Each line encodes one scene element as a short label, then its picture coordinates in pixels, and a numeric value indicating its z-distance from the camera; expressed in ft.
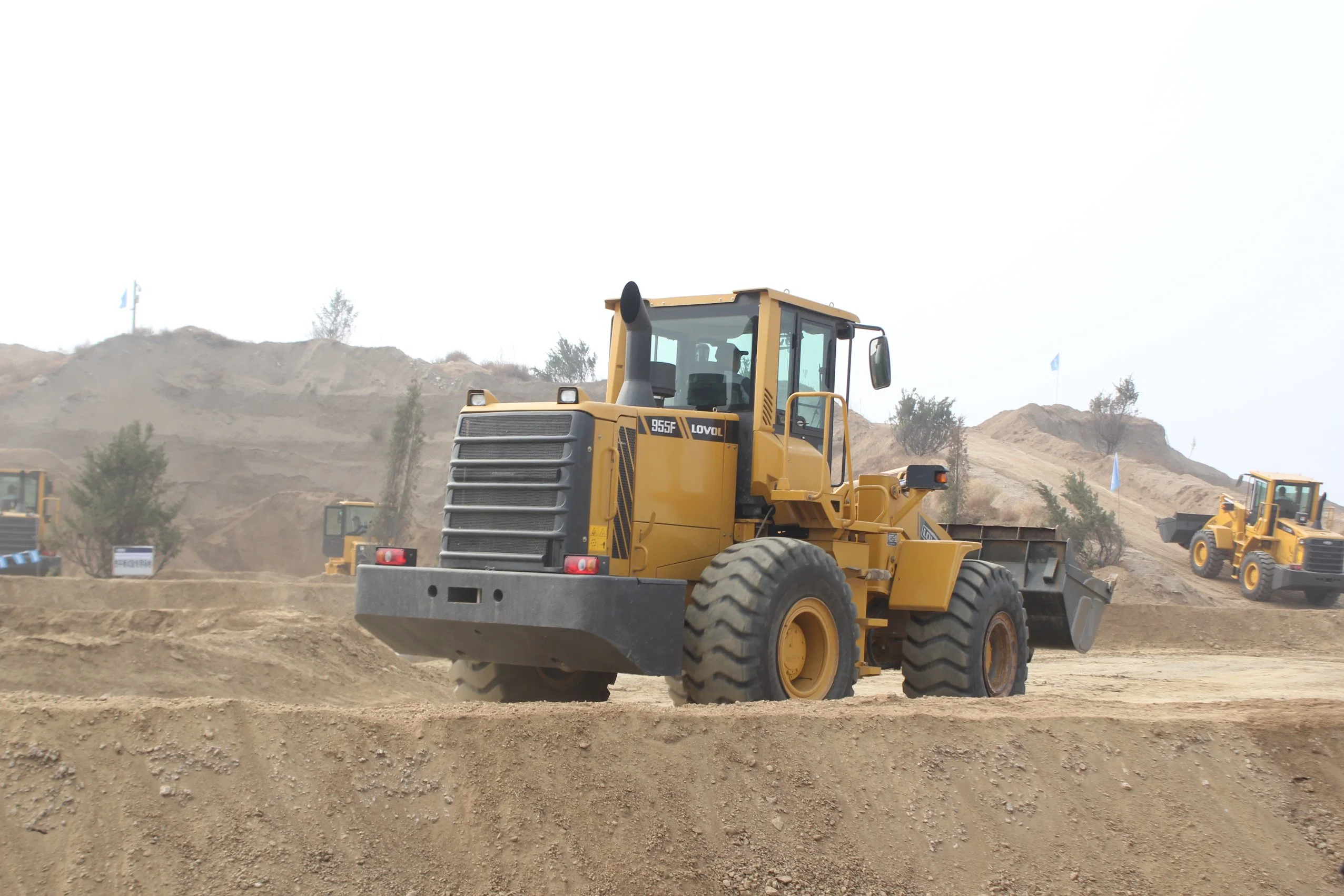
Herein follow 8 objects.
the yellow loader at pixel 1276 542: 102.27
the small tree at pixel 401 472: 120.57
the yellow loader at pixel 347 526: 119.14
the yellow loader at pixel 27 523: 93.61
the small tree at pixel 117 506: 102.63
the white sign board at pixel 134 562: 99.09
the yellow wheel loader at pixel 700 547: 26.61
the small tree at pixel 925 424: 167.53
